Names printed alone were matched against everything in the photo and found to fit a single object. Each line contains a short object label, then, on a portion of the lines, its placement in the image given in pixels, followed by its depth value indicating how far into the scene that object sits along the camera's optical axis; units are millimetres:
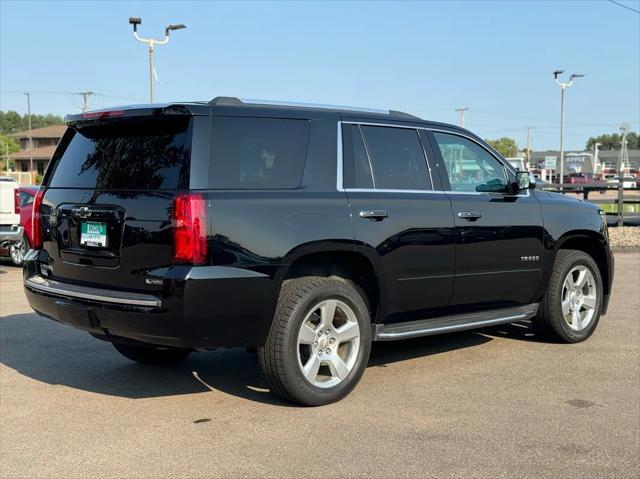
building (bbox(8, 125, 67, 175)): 85188
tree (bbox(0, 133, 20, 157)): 103062
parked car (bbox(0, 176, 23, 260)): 12148
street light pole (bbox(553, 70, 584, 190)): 44156
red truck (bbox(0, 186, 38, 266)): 12062
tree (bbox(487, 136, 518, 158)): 115375
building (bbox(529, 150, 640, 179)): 86062
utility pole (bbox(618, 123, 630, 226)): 18156
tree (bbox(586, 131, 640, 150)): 185500
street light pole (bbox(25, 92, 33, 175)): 79750
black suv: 4344
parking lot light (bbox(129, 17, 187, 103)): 23484
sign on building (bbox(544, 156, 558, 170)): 69438
